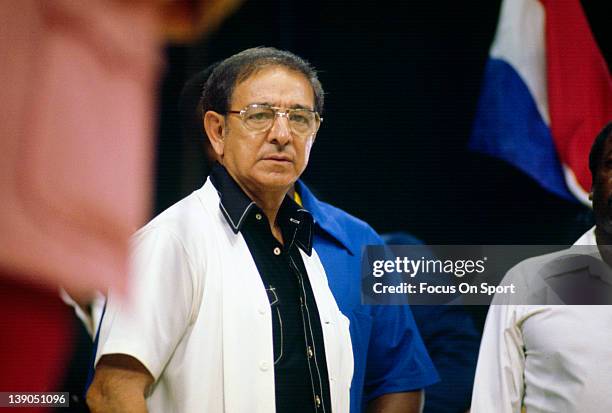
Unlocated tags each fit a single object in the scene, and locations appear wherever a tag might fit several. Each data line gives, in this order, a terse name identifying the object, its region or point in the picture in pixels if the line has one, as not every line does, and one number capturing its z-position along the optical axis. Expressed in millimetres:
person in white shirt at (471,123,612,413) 4883
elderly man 4555
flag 5336
